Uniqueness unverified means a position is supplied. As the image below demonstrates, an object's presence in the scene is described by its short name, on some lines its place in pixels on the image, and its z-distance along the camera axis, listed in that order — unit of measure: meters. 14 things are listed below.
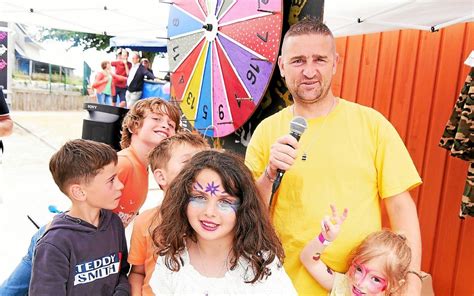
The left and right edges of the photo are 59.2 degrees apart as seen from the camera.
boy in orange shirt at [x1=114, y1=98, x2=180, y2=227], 2.12
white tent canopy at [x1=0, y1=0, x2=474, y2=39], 2.15
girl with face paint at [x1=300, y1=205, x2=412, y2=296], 1.53
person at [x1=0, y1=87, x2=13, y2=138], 3.44
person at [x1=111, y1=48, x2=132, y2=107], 10.73
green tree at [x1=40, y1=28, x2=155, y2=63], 20.89
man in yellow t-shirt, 1.51
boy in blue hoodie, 1.53
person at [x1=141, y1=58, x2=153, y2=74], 10.32
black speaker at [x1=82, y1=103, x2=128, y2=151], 4.44
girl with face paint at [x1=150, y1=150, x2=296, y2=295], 1.38
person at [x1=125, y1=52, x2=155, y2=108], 9.01
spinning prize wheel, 2.40
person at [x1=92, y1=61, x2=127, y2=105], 10.69
